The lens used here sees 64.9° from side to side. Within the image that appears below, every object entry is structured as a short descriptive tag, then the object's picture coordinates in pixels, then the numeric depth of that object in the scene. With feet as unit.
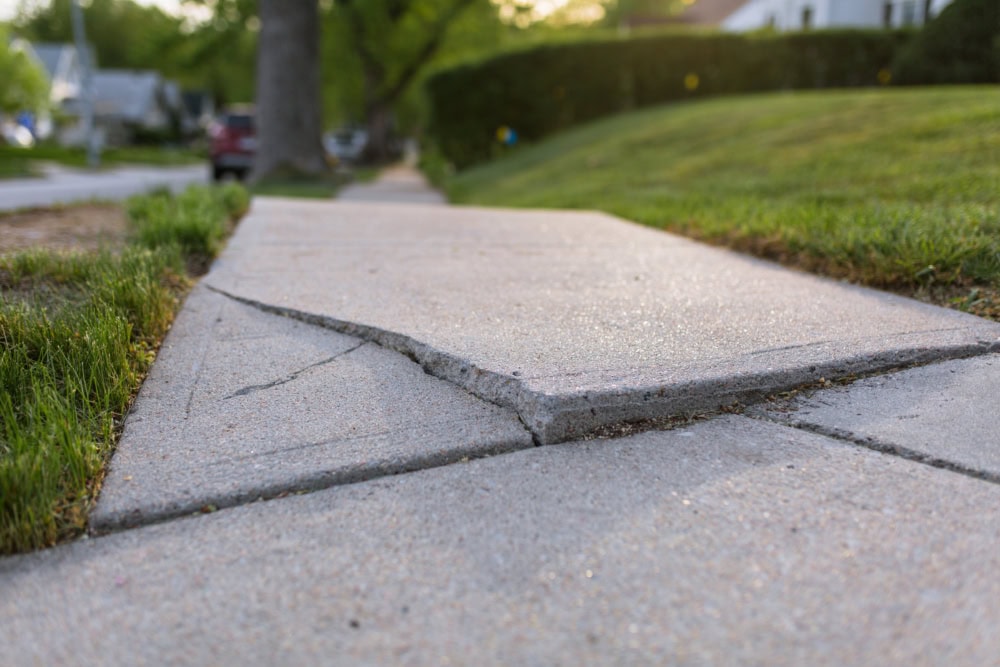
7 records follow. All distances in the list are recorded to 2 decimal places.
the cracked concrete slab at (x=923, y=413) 6.82
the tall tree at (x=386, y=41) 79.79
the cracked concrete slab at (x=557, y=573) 4.61
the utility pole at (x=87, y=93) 80.76
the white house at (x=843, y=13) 69.00
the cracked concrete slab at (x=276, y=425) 6.29
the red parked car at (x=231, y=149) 65.98
